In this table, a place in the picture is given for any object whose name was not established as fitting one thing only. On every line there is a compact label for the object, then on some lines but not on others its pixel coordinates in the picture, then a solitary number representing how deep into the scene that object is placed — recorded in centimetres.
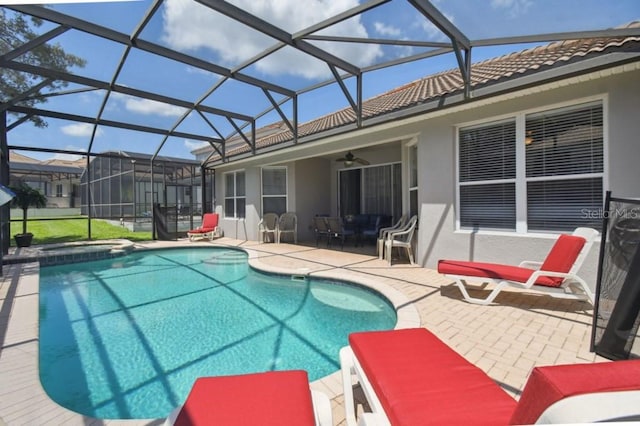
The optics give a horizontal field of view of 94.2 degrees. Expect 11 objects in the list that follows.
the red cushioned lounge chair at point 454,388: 92
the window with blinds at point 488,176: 565
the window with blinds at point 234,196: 1332
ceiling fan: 946
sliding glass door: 1098
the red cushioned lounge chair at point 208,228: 1314
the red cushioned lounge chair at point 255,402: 153
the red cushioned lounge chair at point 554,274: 407
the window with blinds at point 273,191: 1225
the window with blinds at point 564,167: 477
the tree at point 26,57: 577
